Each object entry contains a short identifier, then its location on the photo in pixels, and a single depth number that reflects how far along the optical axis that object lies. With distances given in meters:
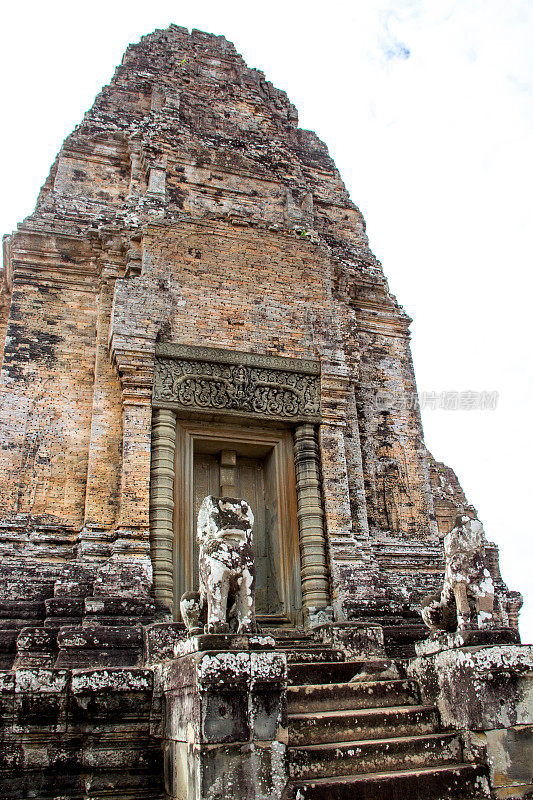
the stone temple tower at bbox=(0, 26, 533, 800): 5.92
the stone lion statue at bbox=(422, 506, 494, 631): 6.67
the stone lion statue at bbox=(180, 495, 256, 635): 6.07
